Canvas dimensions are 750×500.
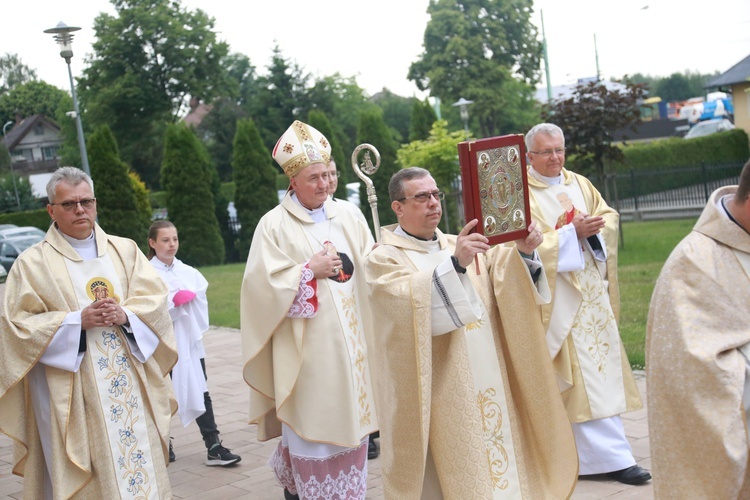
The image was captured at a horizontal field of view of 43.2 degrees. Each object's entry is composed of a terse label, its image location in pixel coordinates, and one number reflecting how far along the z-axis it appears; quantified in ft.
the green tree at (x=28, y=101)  263.08
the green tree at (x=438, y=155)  63.98
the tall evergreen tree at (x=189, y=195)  84.02
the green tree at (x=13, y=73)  271.28
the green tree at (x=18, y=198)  151.33
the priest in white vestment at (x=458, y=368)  14.44
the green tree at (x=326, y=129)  89.71
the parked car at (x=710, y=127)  125.29
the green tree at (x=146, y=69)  157.17
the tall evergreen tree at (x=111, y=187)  79.71
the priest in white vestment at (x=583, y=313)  18.83
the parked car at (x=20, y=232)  94.07
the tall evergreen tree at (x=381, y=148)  82.84
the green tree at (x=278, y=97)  167.73
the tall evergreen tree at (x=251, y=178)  85.87
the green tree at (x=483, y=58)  140.67
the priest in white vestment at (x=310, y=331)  17.52
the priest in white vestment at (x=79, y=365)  15.74
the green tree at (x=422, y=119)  84.43
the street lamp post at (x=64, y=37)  49.32
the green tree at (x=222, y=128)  173.68
